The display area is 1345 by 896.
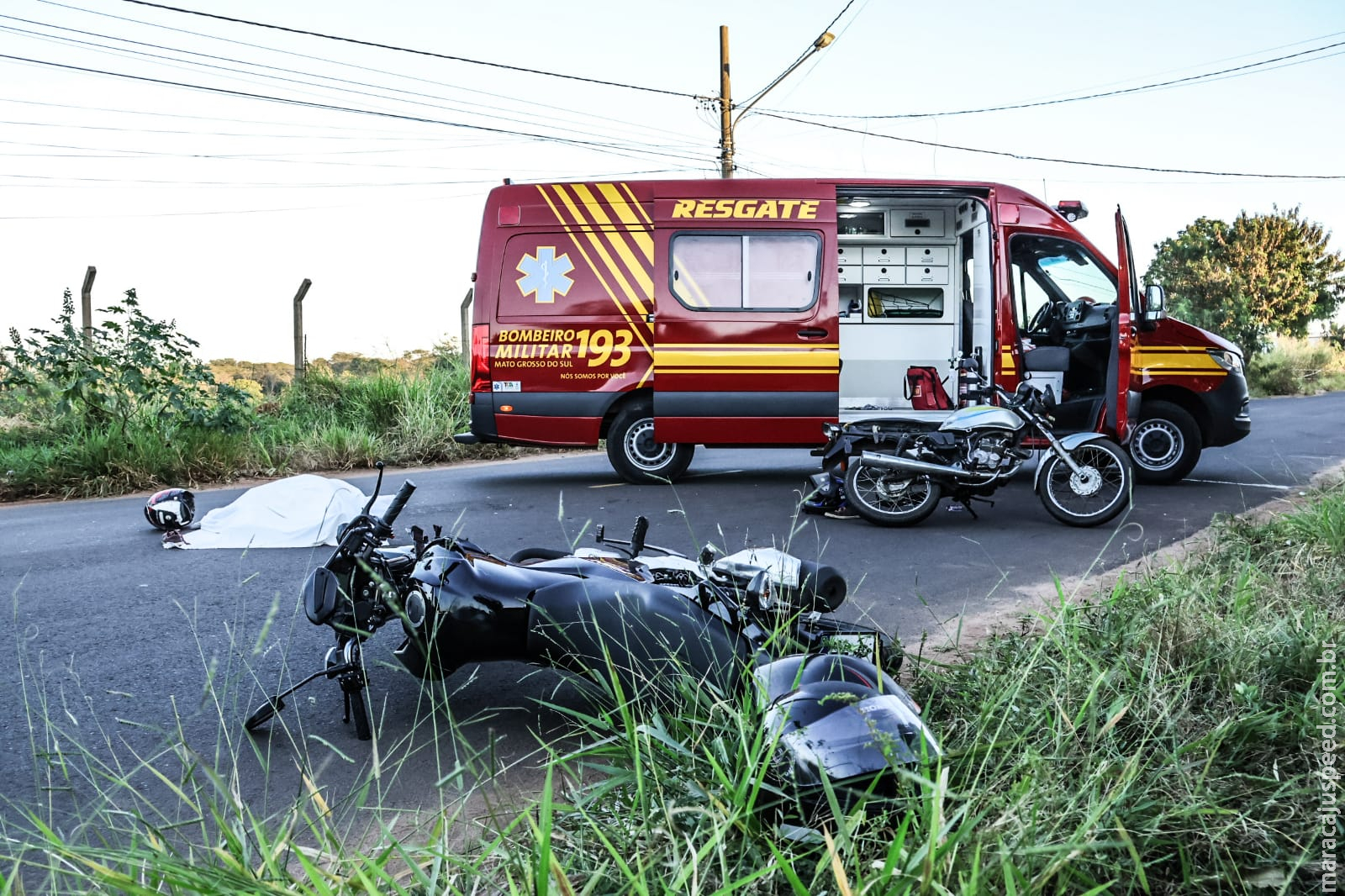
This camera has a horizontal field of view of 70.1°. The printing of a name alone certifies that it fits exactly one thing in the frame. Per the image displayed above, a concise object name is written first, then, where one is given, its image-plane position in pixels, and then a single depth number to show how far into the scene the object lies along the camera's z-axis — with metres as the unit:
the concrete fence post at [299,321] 14.01
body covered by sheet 5.70
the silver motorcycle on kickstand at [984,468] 6.41
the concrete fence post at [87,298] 12.81
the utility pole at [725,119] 22.73
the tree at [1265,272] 41.09
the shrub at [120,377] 9.77
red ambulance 8.38
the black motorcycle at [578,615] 2.43
